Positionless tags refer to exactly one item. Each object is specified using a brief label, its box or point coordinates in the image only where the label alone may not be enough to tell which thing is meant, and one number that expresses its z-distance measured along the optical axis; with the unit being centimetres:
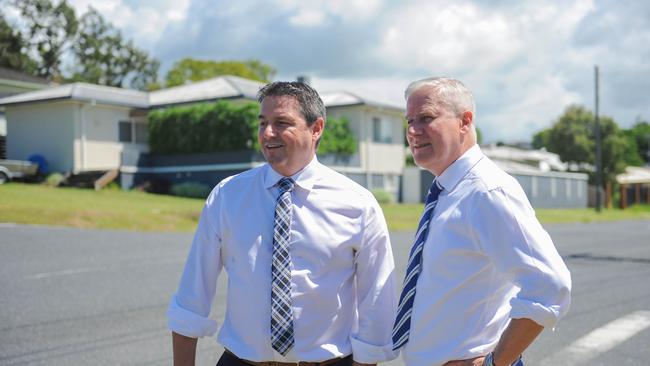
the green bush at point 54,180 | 3147
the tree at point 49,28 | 6456
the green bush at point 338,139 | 3597
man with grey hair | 242
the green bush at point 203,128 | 3266
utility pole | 4331
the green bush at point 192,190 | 3175
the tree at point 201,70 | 6506
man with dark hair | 297
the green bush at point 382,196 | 3572
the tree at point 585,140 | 5816
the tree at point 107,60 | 6775
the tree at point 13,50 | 6319
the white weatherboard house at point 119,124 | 3362
